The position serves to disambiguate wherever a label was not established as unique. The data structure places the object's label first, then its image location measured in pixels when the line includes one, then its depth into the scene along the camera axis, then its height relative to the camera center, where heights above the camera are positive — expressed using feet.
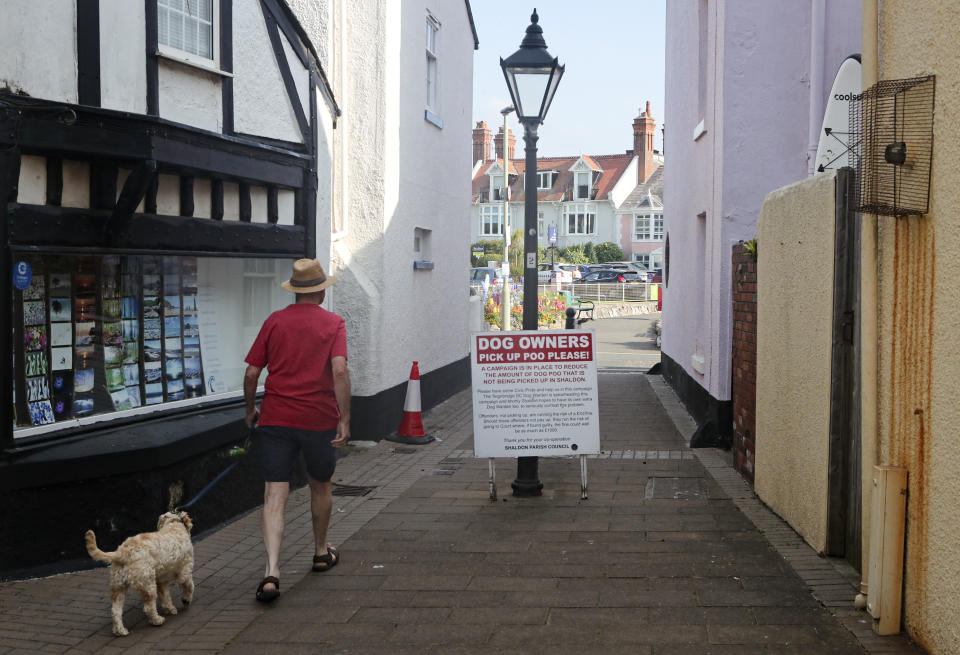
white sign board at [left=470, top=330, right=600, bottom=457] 28.30 -3.01
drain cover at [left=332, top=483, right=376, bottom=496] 29.37 -5.85
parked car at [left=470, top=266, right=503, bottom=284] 158.40 +0.77
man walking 20.17 -2.14
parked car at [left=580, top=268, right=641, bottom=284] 199.82 +0.54
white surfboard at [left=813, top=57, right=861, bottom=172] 28.07 +4.44
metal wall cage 15.66 +2.04
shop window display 22.03 -1.25
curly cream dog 17.37 -4.72
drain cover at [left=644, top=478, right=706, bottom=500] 28.04 -5.65
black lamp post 29.25 +5.13
